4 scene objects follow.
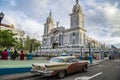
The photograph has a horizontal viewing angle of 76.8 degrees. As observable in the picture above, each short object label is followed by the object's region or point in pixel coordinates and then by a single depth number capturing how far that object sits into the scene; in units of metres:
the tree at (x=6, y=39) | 21.84
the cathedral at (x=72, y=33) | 39.10
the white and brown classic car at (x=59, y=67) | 4.94
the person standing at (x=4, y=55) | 8.58
